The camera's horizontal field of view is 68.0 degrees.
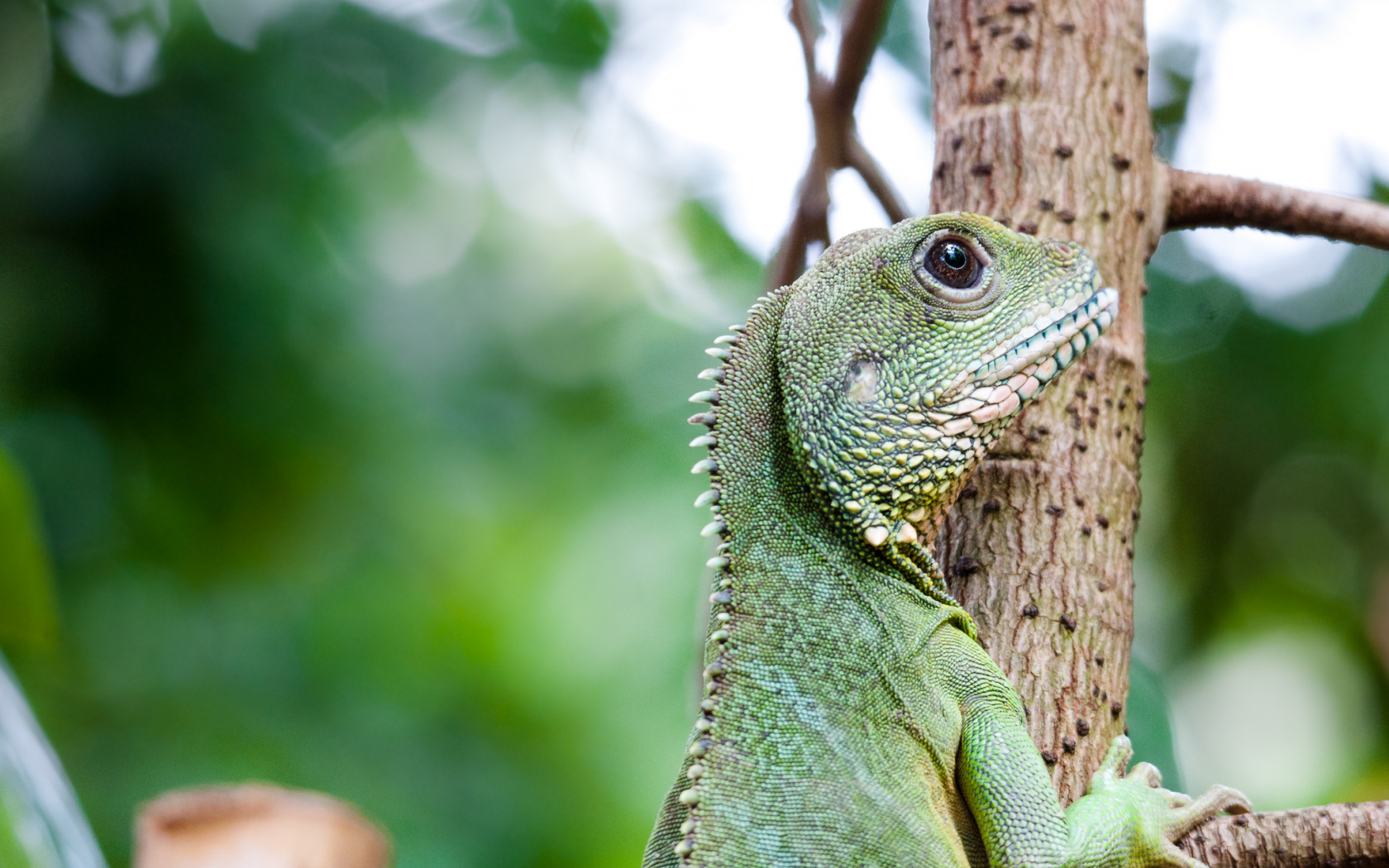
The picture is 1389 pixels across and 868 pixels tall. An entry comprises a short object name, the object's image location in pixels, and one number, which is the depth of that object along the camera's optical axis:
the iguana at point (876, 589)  2.47
